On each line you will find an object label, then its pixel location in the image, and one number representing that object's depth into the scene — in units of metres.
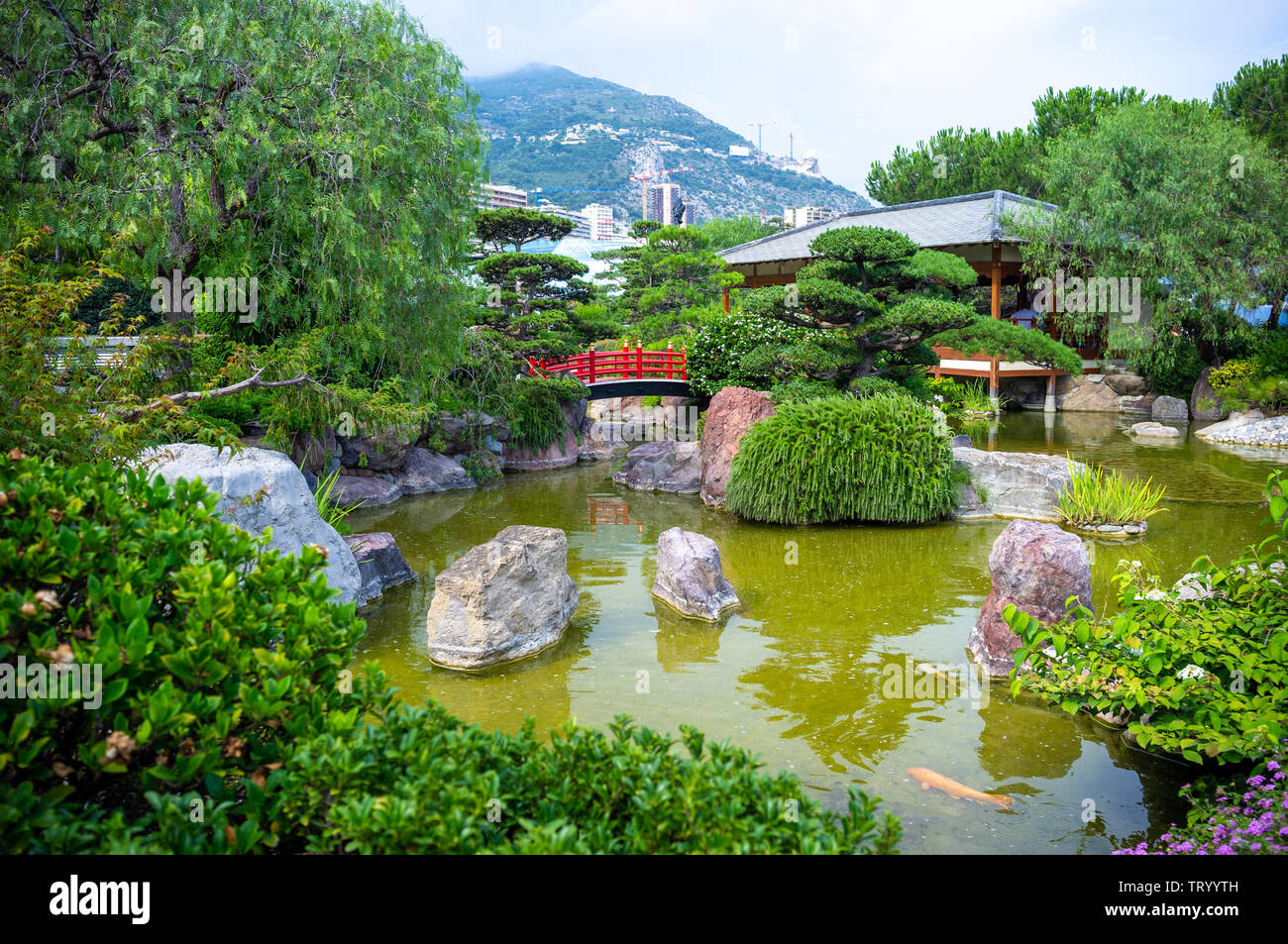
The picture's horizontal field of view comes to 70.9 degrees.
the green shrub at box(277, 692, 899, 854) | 2.08
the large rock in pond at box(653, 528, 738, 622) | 8.06
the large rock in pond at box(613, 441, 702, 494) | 14.09
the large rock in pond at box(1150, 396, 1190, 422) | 20.36
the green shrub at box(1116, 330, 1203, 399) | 20.14
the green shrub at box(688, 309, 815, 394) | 16.48
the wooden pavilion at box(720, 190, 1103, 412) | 21.89
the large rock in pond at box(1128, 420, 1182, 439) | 18.02
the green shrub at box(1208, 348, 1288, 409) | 17.81
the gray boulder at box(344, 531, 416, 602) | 8.91
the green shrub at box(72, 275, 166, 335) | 14.58
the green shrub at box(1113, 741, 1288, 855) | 3.39
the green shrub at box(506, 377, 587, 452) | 15.98
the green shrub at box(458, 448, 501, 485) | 14.95
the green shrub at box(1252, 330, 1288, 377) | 18.09
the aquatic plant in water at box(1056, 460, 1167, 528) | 10.77
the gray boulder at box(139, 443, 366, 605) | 6.86
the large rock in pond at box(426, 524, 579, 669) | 7.09
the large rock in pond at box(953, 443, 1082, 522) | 11.52
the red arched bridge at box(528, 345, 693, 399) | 18.18
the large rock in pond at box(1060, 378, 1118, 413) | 22.25
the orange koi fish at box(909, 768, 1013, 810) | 4.95
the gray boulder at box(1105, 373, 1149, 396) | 22.34
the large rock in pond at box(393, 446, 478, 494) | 14.30
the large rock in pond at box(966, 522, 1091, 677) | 6.68
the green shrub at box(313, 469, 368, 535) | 9.10
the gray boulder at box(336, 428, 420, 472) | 13.57
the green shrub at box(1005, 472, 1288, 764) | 4.05
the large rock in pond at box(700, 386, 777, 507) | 12.74
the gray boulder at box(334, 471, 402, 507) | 13.03
